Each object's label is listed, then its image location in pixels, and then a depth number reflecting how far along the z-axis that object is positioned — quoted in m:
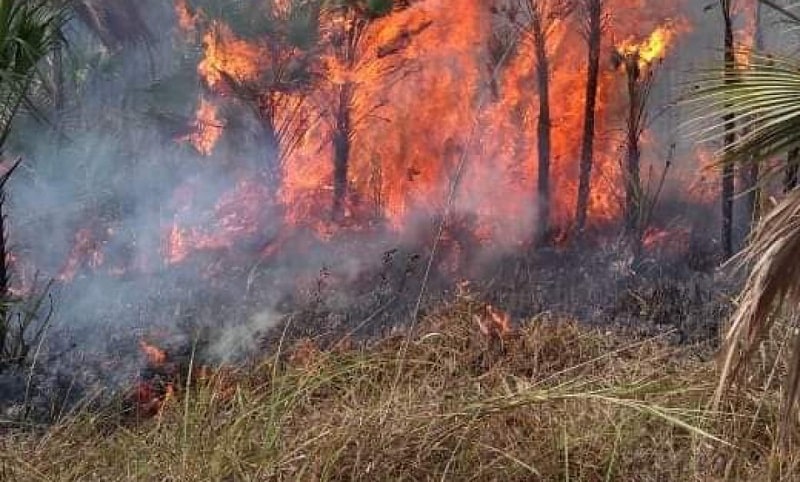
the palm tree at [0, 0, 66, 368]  5.62
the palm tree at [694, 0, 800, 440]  2.46
